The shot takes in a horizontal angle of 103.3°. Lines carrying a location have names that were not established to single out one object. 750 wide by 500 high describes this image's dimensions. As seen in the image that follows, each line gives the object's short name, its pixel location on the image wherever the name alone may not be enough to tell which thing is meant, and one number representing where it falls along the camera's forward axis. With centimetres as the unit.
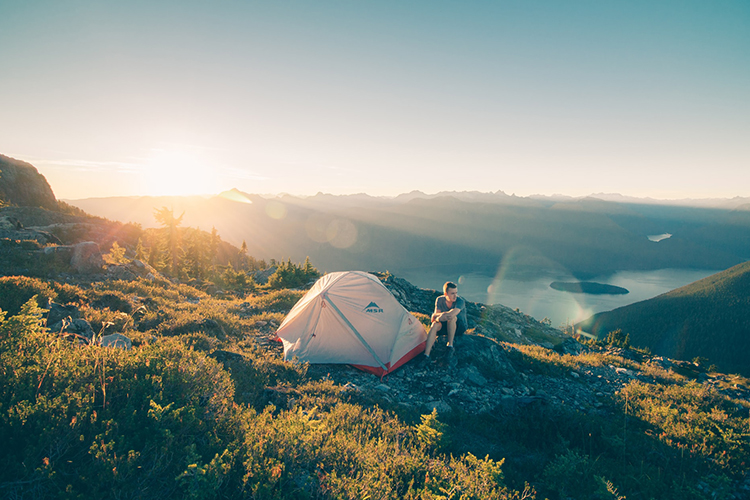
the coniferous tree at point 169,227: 3529
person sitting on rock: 891
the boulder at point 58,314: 718
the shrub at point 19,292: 761
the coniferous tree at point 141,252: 3206
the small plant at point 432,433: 474
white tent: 870
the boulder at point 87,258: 1423
